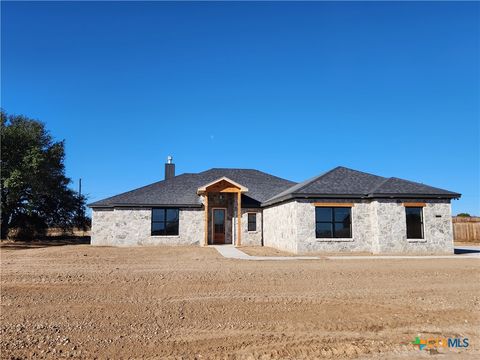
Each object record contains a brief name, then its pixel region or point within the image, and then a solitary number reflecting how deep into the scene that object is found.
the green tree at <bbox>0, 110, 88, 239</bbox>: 27.14
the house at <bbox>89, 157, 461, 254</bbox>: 18.97
